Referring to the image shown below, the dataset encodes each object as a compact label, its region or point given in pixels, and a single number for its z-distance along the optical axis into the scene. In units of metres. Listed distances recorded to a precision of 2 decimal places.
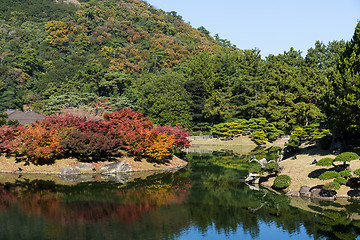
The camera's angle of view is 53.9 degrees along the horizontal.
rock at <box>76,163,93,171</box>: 33.88
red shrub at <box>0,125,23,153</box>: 33.70
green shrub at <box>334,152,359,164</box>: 25.45
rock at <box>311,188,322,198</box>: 25.97
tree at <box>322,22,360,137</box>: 30.88
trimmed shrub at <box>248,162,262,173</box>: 29.53
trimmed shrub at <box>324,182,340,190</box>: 24.19
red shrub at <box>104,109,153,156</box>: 36.50
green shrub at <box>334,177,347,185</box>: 24.38
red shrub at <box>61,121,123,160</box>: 33.50
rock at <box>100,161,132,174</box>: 33.94
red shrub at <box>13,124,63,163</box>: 32.47
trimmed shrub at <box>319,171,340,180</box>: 24.63
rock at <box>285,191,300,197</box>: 26.67
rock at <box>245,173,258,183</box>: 31.76
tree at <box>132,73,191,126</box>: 67.75
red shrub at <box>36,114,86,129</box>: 35.94
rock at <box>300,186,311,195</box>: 26.51
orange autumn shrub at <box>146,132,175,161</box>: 36.78
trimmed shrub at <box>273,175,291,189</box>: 27.73
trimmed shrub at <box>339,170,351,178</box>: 24.75
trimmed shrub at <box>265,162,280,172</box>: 29.30
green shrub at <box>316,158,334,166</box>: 25.94
